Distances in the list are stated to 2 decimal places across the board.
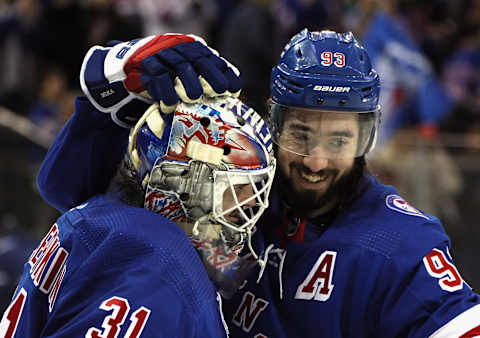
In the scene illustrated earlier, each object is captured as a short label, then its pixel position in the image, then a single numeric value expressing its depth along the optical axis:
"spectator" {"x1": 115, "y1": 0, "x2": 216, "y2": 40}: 12.13
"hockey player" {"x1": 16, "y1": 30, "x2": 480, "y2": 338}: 4.08
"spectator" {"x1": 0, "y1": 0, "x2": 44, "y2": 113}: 12.16
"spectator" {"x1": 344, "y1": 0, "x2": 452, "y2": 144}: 10.33
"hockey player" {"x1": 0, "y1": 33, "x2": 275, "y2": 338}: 3.52
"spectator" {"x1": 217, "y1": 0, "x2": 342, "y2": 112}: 10.84
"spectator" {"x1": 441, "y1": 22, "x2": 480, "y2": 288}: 8.94
